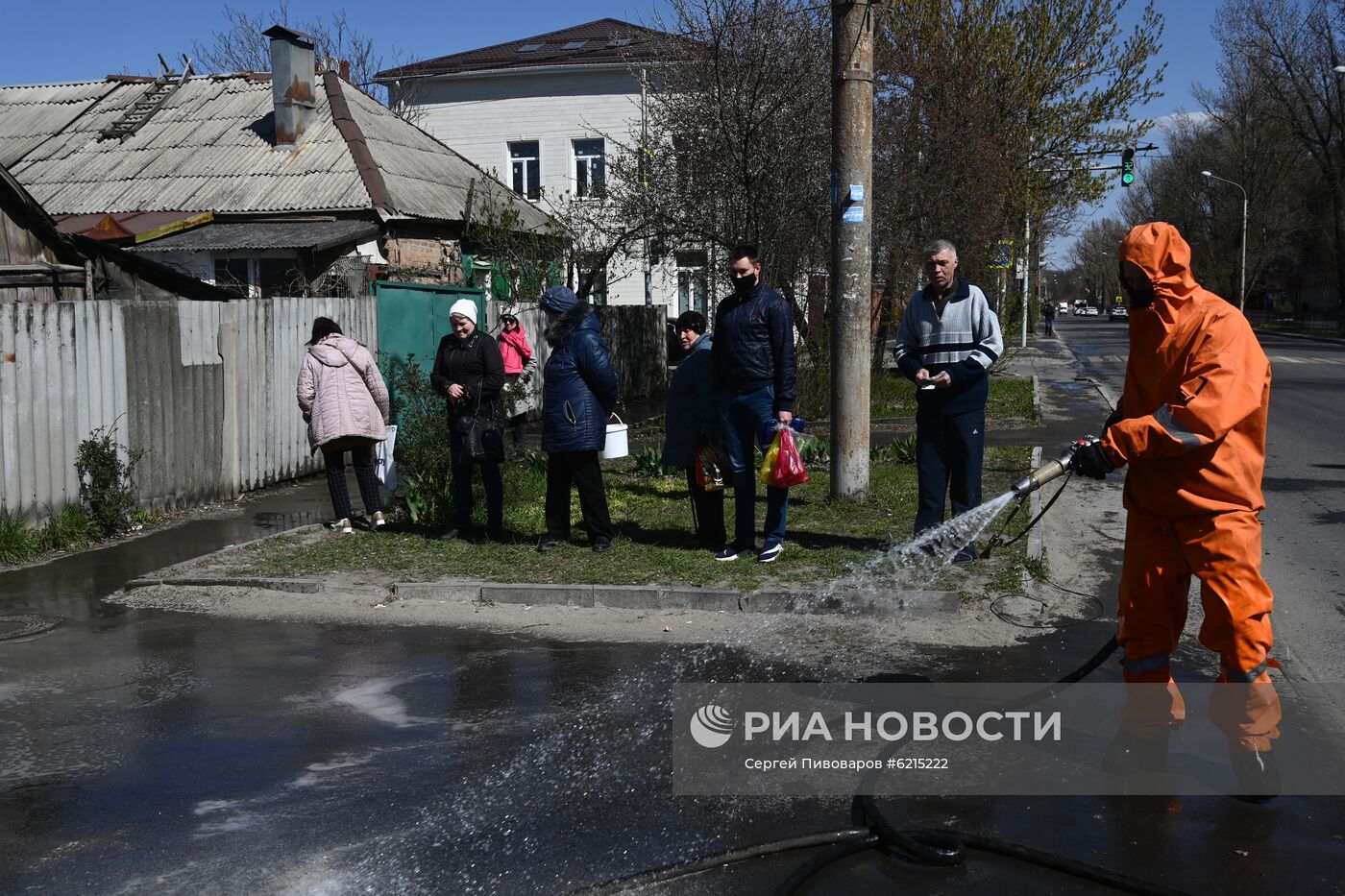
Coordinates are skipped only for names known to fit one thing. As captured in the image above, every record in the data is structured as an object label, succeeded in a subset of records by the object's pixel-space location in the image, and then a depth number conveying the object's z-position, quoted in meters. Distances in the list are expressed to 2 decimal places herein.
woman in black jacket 9.01
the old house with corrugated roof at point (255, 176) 21.36
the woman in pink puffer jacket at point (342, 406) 9.55
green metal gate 14.47
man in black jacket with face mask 7.93
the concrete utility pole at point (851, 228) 9.42
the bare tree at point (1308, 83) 56.84
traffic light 30.02
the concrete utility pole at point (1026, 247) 28.27
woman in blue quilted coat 8.38
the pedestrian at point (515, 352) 13.86
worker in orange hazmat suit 4.16
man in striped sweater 7.58
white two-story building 40.81
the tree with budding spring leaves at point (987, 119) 20.56
